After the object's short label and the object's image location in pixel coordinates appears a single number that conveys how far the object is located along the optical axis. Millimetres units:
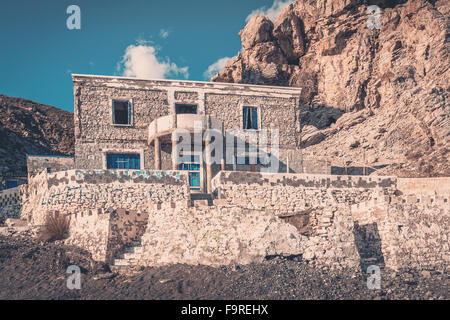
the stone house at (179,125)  22062
